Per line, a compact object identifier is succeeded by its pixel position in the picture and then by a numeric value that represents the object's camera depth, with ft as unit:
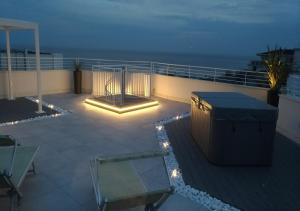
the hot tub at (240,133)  13.66
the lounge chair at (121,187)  8.18
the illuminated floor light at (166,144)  16.56
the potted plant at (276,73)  22.38
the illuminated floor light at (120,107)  25.49
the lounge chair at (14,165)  8.75
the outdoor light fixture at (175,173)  12.67
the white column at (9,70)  28.69
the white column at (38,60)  22.91
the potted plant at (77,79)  34.18
